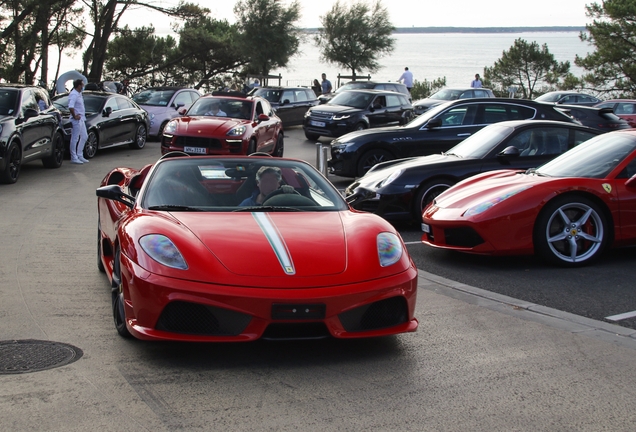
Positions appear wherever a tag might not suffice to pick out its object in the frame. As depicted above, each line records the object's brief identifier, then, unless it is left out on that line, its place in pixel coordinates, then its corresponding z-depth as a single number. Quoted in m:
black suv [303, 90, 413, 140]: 23.94
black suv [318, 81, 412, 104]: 33.56
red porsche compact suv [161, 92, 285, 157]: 17.02
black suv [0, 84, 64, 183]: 14.73
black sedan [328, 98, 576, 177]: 14.42
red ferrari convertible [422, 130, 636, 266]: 8.23
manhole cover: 4.89
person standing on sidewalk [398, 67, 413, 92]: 39.97
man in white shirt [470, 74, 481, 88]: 39.53
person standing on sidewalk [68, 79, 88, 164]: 18.36
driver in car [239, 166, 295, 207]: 6.39
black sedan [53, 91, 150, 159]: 19.73
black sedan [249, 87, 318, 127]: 30.59
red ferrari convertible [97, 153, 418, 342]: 4.91
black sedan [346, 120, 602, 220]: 10.85
